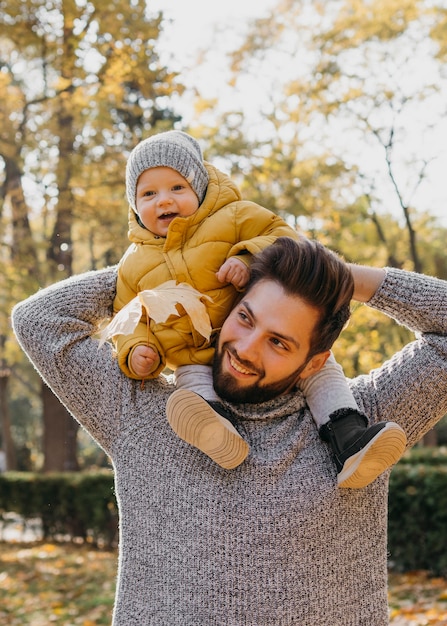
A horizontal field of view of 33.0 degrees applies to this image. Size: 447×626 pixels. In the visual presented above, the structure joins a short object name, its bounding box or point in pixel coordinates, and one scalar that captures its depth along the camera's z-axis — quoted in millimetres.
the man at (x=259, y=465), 2094
